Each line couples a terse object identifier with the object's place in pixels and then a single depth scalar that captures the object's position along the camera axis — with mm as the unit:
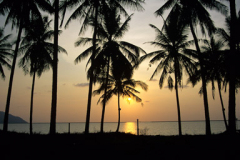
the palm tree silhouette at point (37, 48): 18078
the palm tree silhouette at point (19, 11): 13697
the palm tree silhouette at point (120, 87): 23359
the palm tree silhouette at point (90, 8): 12884
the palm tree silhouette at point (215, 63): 19656
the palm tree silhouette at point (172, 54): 16797
